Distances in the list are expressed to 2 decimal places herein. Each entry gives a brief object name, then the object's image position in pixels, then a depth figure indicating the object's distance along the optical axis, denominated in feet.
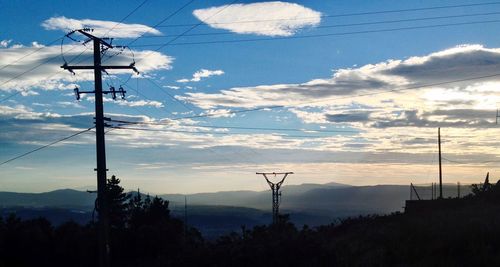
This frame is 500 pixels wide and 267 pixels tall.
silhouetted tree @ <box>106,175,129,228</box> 254.86
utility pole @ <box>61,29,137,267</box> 95.45
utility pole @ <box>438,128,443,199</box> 186.18
